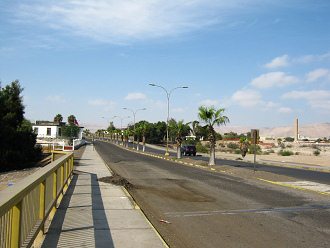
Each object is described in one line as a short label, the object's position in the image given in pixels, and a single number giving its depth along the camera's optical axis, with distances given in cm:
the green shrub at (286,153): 6911
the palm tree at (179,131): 4725
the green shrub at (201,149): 8216
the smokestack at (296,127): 15375
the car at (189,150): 6347
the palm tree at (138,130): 9842
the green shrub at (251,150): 7962
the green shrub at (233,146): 10497
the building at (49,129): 10624
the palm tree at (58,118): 16950
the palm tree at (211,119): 3356
